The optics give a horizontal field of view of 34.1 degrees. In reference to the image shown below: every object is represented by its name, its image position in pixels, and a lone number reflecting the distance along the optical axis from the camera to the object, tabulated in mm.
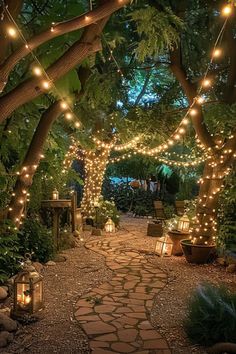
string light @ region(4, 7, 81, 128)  3647
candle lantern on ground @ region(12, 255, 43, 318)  4598
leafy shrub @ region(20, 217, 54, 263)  7107
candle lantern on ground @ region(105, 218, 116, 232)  11484
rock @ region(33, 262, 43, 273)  6695
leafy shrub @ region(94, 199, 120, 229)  12008
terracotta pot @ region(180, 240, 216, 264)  7568
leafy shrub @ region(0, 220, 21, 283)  5797
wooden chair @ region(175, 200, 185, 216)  13427
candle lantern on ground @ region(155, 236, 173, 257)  8320
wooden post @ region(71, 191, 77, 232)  9859
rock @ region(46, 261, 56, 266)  7184
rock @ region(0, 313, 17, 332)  4215
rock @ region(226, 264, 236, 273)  7114
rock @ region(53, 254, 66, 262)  7588
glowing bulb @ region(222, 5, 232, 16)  3661
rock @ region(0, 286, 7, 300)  5133
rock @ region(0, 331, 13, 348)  3908
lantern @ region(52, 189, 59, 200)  9047
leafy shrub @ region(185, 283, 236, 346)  3791
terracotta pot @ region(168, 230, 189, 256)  8508
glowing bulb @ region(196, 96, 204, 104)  6773
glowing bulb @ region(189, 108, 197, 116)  7479
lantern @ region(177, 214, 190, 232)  8898
